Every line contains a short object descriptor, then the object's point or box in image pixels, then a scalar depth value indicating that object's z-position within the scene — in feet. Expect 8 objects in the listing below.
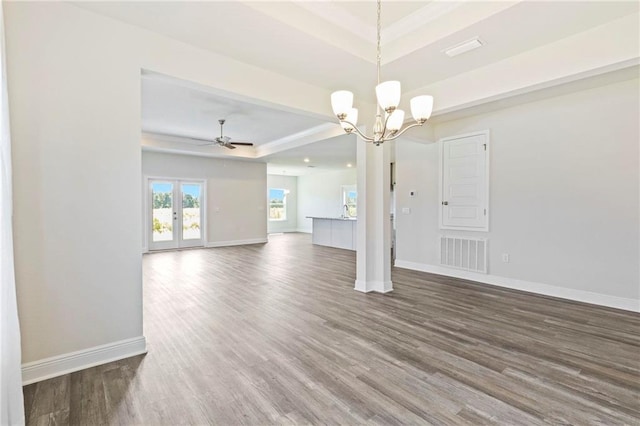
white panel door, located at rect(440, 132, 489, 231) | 16.40
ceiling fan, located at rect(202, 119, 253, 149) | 20.37
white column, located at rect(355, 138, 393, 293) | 14.64
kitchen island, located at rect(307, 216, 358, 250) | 28.31
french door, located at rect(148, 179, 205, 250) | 27.71
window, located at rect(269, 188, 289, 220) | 46.47
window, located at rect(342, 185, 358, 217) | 40.96
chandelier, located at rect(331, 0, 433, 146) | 7.96
